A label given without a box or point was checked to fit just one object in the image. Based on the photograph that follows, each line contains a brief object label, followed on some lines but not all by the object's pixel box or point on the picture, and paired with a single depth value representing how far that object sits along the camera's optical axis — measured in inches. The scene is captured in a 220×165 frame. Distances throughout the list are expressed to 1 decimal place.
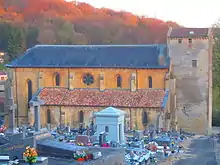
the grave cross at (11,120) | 1281.1
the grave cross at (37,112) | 1326.8
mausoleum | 1568.7
